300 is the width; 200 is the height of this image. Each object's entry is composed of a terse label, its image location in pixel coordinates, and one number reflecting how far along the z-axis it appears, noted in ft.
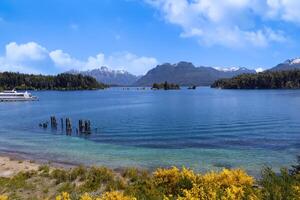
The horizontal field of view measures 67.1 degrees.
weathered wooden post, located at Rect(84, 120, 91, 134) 129.53
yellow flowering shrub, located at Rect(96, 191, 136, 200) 22.30
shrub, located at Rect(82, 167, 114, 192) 48.96
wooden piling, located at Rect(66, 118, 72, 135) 135.14
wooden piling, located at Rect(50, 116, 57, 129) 147.99
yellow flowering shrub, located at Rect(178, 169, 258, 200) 21.05
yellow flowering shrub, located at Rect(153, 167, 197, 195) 30.68
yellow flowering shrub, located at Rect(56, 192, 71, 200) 21.45
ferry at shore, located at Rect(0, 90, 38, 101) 349.63
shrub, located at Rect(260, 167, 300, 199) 21.49
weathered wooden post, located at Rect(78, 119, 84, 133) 132.23
